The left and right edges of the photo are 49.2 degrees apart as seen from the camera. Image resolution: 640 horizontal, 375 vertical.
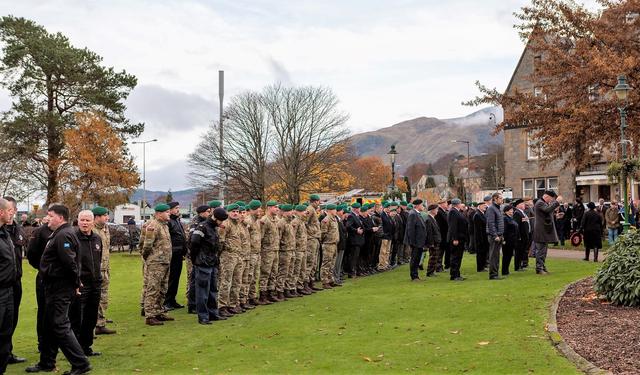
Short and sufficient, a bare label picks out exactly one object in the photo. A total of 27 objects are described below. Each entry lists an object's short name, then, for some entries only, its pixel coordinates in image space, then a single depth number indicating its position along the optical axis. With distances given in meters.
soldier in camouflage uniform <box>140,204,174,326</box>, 12.66
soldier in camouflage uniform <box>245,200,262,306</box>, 14.68
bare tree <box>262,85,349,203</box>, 54.50
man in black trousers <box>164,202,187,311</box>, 15.09
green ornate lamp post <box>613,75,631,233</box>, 17.70
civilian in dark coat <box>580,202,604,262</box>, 22.27
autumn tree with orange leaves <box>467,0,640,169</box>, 27.61
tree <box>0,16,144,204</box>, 44.62
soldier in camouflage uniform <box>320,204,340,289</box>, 18.00
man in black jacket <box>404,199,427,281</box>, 18.84
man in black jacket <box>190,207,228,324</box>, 12.96
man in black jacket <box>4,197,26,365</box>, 9.23
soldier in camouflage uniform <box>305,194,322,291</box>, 17.34
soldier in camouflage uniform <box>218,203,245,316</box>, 13.70
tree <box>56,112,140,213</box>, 42.16
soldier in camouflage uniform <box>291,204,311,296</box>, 16.59
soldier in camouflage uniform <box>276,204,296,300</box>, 16.06
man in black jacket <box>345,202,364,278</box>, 20.00
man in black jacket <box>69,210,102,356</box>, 9.81
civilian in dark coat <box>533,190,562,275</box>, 18.06
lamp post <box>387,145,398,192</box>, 37.53
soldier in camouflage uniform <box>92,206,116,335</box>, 11.88
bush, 12.06
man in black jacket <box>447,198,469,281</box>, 18.41
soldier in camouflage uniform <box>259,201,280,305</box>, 15.45
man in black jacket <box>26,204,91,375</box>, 8.80
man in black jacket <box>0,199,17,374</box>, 8.47
